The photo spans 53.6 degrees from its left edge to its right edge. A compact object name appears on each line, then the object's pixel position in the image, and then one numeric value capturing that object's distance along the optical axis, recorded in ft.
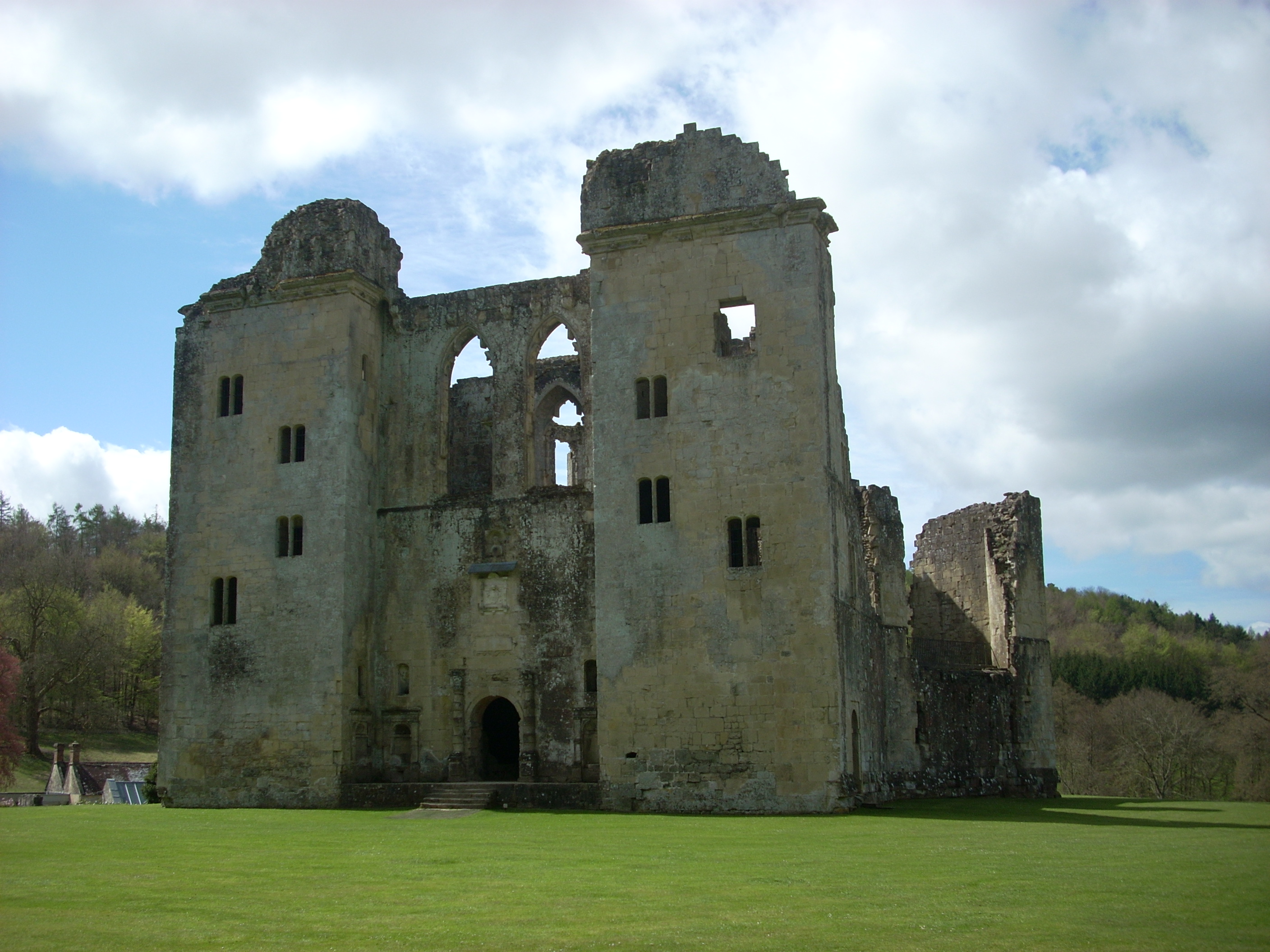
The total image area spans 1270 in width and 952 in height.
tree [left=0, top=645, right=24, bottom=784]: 144.87
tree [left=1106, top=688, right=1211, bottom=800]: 166.20
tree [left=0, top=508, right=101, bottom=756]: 201.67
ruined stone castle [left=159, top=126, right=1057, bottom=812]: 85.61
